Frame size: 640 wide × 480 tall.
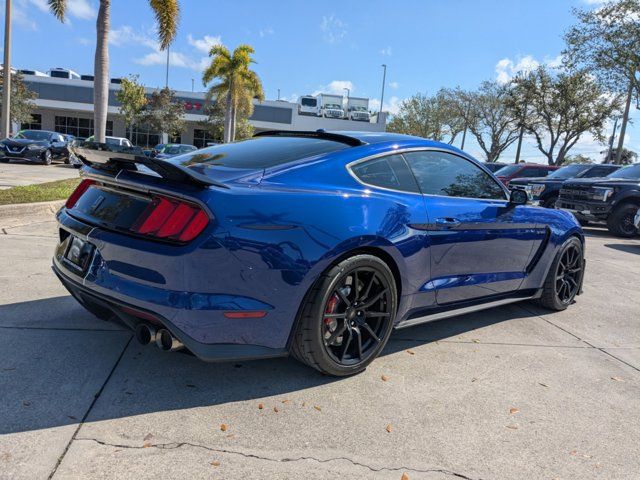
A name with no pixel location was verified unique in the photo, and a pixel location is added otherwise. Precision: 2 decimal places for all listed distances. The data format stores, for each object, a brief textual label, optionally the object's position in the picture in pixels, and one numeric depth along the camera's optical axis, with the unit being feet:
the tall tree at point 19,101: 130.11
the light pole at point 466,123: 166.95
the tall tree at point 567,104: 105.60
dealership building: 167.32
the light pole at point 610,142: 124.11
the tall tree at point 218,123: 159.22
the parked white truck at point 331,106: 193.77
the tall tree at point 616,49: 77.61
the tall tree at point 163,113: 149.48
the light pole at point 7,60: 67.01
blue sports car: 8.70
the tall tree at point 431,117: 173.68
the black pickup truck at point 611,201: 38.14
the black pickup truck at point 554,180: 47.21
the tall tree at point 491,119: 156.97
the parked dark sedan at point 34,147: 68.64
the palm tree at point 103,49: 43.65
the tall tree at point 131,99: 143.74
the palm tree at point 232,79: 107.34
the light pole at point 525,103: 113.70
